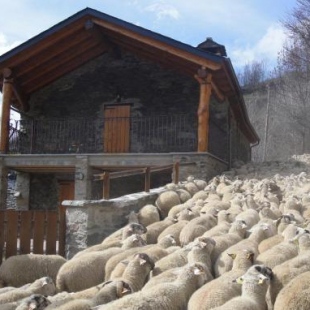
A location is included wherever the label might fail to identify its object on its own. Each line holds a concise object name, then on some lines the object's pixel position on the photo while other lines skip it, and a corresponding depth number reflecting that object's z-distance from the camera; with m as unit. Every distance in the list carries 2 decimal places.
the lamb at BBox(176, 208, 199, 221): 7.39
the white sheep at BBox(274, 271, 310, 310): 3.37
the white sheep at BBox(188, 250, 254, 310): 3.77
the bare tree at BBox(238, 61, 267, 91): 52.66
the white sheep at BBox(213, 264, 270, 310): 3.67
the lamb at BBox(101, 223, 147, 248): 6.57
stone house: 14.10
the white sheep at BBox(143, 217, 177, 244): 6.75
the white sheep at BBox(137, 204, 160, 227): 8.05
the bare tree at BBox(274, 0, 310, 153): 17.95
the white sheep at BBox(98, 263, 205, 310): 3.59
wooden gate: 7.69
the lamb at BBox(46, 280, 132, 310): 3.83
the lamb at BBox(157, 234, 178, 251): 6.04
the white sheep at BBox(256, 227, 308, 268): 4.68
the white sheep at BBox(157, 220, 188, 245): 6.46
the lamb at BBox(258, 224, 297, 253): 5.41
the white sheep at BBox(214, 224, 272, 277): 4.99
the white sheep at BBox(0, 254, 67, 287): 6.00
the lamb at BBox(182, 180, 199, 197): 10.43
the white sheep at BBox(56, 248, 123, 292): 5.43
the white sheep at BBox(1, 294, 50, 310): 3.87
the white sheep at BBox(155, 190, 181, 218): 9.02
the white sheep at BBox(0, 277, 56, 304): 4.50
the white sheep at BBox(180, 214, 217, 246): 6.23
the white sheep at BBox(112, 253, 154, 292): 4.73
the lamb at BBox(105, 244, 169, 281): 5.34
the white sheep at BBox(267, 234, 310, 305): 3.98
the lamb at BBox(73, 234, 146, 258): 6.07
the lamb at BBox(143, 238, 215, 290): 4.50
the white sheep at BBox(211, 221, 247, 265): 5.45
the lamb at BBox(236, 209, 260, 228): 6.88
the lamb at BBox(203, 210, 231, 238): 6.13
